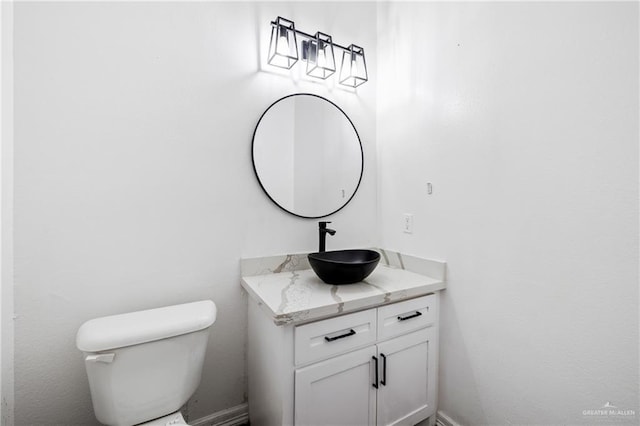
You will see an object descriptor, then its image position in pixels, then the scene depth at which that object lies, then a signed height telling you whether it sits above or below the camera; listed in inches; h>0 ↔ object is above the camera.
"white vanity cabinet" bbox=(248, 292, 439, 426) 43.7 -27.3
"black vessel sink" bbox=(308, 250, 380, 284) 51.5 -11.0
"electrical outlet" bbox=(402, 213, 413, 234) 66.5 -2.7
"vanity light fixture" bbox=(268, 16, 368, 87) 60.3 +37.1
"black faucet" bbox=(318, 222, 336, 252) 64.0 -4.9
